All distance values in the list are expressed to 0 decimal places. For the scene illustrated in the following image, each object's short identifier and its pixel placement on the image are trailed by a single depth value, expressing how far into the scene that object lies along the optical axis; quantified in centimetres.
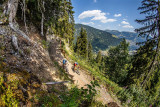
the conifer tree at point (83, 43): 3322
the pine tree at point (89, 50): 4656
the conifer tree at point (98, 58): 5312
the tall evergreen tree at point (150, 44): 812
